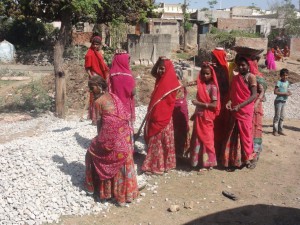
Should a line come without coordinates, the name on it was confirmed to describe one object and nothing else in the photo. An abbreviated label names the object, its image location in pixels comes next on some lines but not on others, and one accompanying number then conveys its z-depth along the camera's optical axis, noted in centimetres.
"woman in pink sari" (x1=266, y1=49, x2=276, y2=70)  1683
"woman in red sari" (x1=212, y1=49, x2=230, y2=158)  531
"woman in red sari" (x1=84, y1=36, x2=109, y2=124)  686
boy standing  721
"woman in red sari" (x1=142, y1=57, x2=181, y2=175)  498
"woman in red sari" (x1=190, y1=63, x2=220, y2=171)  503
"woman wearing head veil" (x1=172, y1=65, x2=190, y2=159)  541
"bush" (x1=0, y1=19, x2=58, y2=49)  2081
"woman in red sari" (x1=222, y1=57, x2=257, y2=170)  505
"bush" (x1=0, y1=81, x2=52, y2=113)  974
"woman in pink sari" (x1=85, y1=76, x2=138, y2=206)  396
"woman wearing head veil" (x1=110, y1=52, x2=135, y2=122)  561
